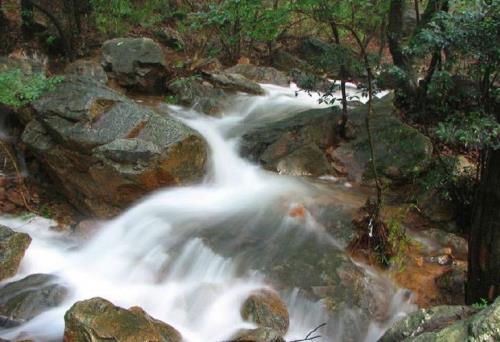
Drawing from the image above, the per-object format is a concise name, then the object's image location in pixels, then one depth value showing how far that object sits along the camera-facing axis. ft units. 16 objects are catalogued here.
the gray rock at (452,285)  17.25
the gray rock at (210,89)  34.65
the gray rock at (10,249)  18.34
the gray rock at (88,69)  34.47
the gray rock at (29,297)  16.30
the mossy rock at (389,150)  25.17
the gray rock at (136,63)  35.91
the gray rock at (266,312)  15.89
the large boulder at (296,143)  26.45
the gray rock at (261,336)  13.33
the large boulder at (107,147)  22.26
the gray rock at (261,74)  42.91
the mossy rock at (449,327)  8.73
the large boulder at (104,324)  13.07
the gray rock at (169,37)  48.19
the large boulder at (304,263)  17.03
